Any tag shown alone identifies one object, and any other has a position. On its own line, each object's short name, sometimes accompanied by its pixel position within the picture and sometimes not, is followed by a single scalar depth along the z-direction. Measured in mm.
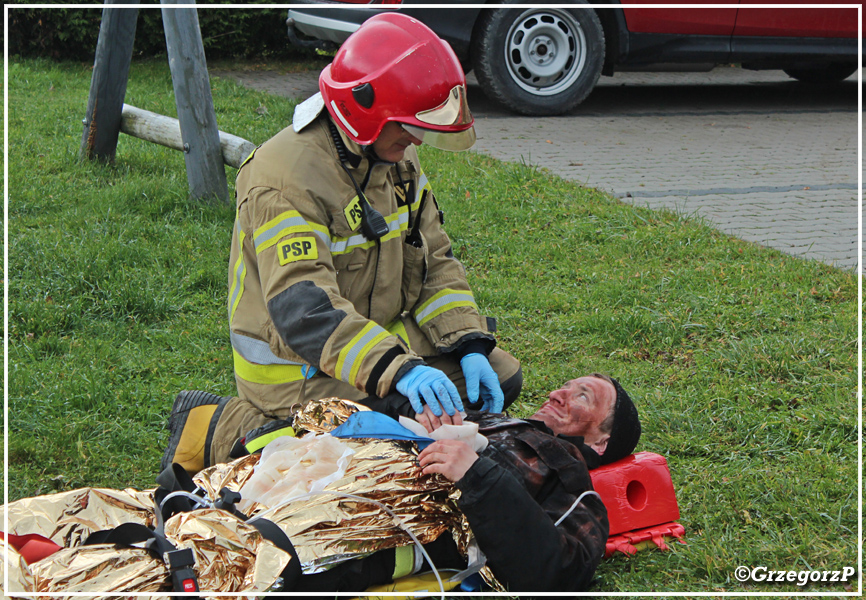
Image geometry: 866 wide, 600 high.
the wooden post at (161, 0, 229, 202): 11516
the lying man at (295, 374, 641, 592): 4984
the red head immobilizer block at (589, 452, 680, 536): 6012
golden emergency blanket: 4434
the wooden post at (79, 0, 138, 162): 12523
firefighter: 5500
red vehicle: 16031
